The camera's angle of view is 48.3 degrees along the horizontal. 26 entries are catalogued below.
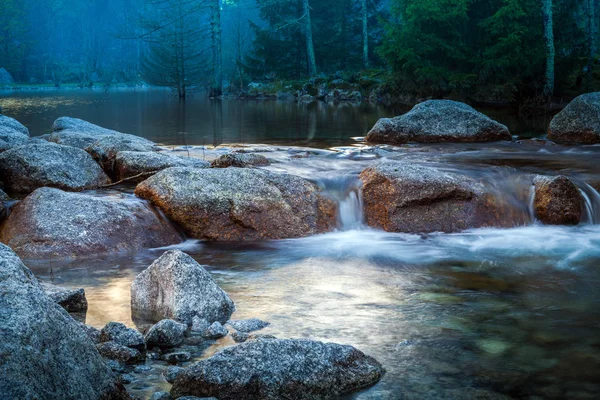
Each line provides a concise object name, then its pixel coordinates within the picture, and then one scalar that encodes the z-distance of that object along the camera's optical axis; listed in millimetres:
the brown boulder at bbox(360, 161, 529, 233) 7629
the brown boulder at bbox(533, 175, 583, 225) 7738
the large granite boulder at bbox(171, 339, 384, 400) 3297
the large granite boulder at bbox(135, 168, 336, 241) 7262
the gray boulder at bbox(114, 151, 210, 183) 8984
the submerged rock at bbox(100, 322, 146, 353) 3920
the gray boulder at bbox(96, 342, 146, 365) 3777
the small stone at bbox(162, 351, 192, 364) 3871
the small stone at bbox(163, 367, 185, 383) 3578
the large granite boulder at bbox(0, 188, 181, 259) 6418
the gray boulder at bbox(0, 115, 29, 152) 10085
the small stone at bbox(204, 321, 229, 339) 4270
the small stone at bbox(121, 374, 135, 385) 3540
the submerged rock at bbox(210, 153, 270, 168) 9117
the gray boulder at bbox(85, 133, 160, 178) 9523
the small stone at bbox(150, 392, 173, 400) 3330
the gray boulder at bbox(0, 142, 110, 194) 8352
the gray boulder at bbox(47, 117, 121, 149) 11227
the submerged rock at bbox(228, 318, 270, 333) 4398
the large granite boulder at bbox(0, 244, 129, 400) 2568
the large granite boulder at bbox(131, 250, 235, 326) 4555
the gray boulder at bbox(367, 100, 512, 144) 13289
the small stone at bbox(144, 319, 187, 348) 4047
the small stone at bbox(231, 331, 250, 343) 4211
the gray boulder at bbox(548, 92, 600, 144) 12906
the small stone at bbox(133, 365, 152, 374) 3688
